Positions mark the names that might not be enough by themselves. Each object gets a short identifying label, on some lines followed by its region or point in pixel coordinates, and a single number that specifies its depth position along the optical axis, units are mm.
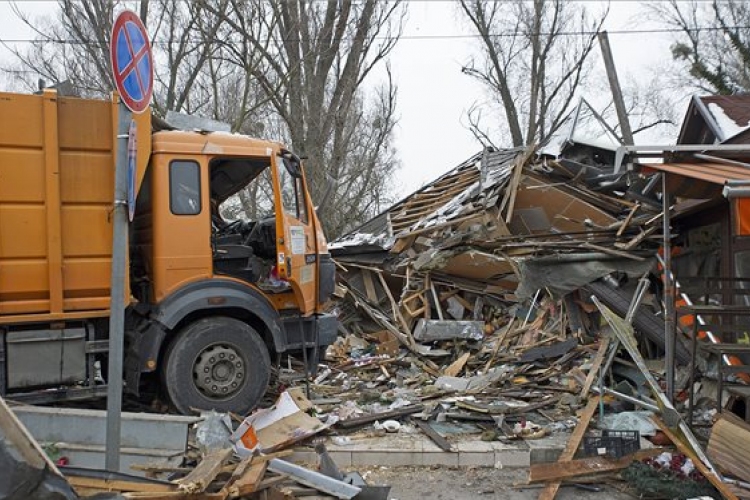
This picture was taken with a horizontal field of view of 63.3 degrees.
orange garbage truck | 5555
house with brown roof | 8233
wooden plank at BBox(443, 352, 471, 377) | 8766
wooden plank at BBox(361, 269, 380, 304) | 11992
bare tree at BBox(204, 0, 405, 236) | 17297
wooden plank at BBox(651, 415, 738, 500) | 4602
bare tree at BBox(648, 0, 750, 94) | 25828
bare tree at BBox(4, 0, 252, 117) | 16297
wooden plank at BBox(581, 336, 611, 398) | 7270
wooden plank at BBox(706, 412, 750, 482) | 4789
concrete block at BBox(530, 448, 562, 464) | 5762
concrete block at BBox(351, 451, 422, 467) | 5699
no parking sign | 3672
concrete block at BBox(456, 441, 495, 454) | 5785
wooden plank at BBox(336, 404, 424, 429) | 6379
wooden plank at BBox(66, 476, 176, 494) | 4078
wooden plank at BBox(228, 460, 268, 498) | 4336
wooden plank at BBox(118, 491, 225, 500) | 3973
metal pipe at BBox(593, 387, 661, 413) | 6016
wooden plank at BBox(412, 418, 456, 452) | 5832
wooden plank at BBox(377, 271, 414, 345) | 10425
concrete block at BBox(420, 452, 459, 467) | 5711
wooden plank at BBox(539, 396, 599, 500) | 4938
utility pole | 15609
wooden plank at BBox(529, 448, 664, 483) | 5113
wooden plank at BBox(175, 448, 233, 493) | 4168
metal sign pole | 3770
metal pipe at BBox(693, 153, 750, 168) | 5826
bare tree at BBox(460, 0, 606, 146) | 30609
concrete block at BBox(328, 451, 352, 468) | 5690
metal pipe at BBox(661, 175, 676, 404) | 6484
